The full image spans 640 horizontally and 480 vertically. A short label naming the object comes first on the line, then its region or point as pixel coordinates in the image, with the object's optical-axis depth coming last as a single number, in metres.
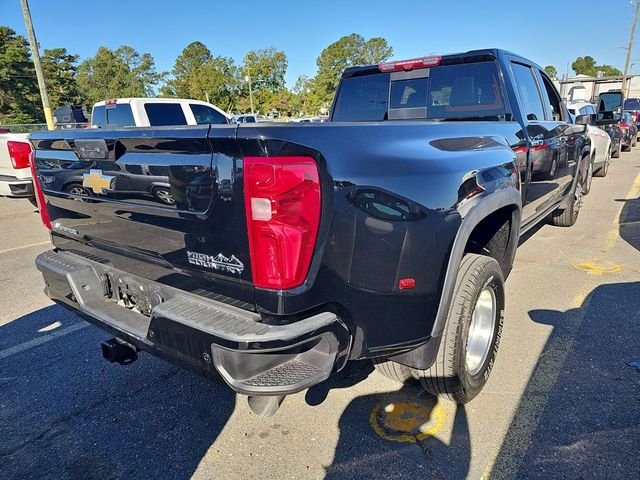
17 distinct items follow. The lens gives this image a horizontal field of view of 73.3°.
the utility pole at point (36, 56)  13.98
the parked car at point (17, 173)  7.09
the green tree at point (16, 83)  49.94
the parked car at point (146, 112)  10.12
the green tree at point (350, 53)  80.75
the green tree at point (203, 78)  63.94
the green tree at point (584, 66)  117.62
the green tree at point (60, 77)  59.38
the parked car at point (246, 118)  15.41
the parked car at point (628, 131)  14.43
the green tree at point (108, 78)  74.19
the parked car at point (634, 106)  18.96
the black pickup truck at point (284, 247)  1.60
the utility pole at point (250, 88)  64.99
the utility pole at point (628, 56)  39.47
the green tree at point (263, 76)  70.29
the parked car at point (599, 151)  8.36
